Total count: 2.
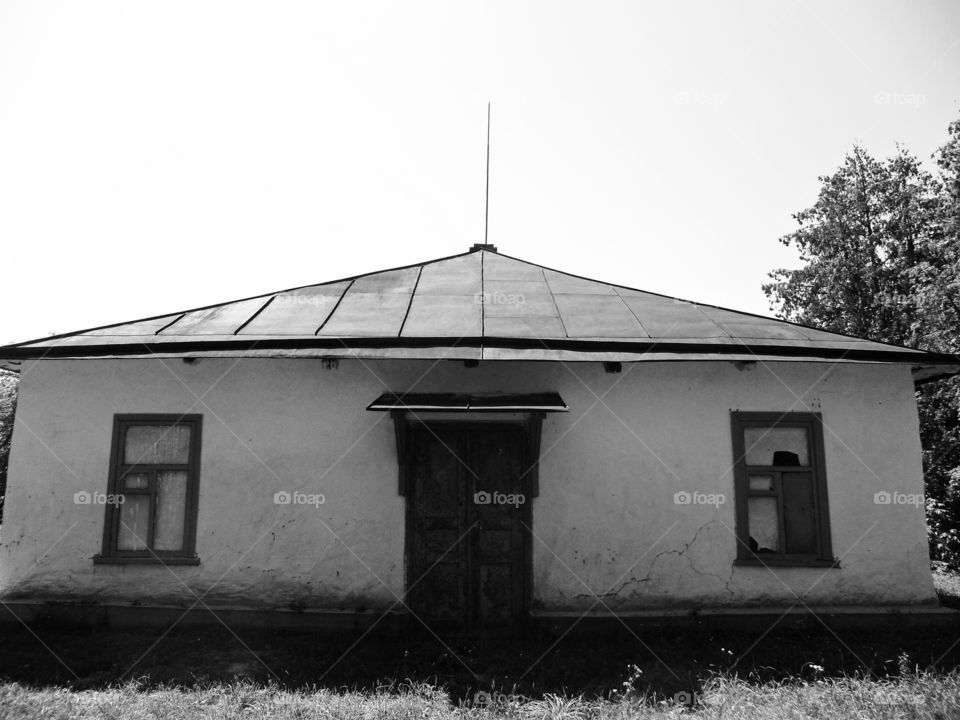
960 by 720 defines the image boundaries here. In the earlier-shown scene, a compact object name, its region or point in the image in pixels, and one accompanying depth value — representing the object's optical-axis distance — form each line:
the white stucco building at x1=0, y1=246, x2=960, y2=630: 6.35
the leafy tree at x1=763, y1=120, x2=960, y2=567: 13.99
